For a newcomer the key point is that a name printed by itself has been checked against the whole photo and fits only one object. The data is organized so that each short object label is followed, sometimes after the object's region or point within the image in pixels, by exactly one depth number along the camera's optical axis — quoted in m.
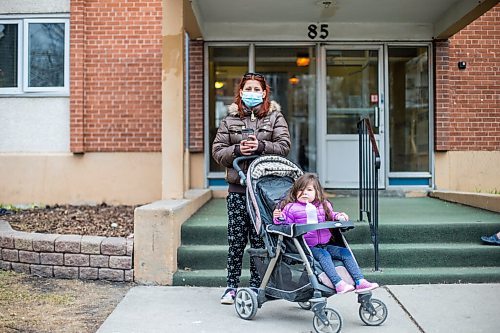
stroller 4.03
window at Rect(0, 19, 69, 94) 9.07
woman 4.76
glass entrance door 9.23
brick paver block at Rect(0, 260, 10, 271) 6.09
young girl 4.11
